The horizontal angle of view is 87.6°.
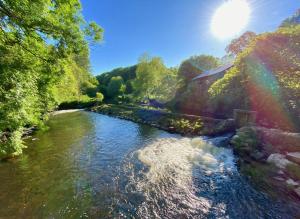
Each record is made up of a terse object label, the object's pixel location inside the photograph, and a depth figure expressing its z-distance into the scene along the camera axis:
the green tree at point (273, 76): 7.83
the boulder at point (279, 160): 6.72
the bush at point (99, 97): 43.54
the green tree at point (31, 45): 4.75
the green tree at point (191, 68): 34.88
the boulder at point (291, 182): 5.56
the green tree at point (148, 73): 39.45
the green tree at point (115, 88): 55.03
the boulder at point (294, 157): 6.61
